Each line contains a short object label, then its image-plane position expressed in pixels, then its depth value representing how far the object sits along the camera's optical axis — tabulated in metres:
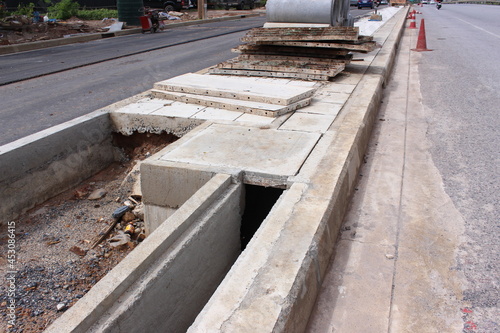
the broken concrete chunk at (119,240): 4.60
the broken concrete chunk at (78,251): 4.44
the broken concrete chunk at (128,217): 5.01
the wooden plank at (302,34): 8.05
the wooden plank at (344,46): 8.16
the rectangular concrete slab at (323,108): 5.80
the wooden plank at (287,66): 7.92
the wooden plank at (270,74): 7.88
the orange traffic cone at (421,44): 14.35
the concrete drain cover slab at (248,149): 3.98
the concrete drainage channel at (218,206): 2.33
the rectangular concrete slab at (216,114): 5.51
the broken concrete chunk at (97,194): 5.39
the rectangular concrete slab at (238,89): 5.91
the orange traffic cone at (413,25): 23.17
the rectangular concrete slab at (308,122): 5.07
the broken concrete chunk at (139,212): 5.03
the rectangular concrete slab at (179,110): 5.65
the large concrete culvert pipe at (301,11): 9.30
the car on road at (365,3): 51.66
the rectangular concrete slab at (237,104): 5.55
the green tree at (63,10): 26.81
